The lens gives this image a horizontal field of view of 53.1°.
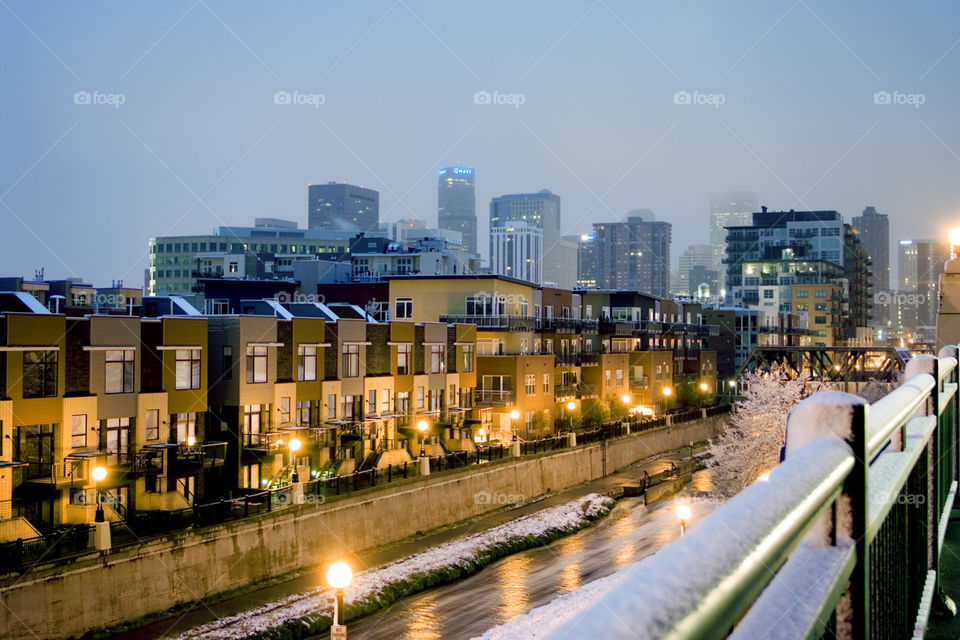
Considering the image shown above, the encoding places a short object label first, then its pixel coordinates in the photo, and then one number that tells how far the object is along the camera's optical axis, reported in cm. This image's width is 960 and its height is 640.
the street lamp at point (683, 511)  3178
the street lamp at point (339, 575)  2307
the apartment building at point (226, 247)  16696
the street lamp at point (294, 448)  4269
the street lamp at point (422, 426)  5272
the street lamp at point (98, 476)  3190
